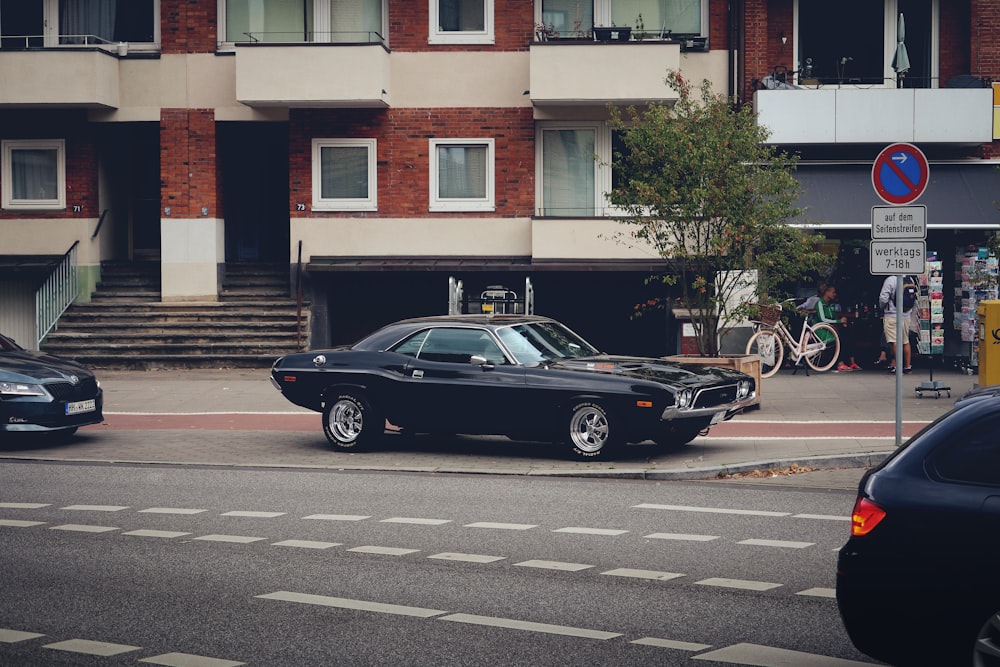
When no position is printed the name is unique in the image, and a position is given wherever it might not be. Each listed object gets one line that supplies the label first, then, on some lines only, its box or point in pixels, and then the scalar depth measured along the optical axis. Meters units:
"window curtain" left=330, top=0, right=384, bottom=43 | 25.78
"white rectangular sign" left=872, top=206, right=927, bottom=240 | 13.17
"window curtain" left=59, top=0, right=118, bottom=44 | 26.67
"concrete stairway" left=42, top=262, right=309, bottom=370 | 24.61
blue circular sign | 13.51
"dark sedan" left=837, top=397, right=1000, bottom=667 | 5.37
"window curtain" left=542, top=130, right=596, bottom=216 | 25.66
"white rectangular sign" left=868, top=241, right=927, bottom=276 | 13.16
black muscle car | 13.39
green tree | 17.69
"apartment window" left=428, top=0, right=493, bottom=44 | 25.48
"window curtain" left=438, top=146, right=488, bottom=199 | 25.64
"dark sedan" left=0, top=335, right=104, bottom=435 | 15.06
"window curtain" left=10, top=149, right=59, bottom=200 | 26.73
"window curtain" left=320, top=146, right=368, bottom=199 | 25.84
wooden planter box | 17.53
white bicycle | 22.66
